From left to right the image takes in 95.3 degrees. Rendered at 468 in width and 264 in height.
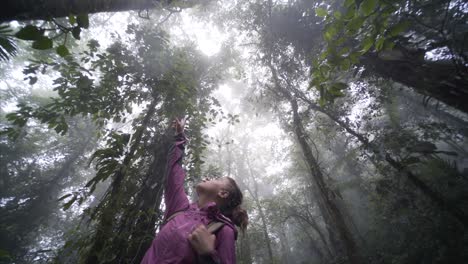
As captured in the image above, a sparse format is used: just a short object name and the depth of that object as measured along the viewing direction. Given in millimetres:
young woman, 1317
